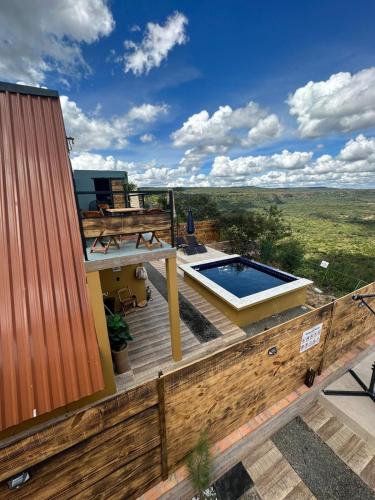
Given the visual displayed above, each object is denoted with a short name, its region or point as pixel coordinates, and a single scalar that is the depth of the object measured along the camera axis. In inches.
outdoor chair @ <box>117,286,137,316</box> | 279.9
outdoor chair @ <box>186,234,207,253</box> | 560.2
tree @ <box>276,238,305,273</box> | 472.7
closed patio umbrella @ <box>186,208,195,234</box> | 566.8
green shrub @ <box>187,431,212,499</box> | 117.7
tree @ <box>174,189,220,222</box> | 820.3
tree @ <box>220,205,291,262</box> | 599.5
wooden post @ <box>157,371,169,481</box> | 98.0
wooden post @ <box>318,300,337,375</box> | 166.8
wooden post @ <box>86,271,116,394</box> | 150.9
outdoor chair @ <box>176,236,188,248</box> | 576.4
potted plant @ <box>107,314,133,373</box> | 188.4
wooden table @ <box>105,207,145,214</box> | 182.1
